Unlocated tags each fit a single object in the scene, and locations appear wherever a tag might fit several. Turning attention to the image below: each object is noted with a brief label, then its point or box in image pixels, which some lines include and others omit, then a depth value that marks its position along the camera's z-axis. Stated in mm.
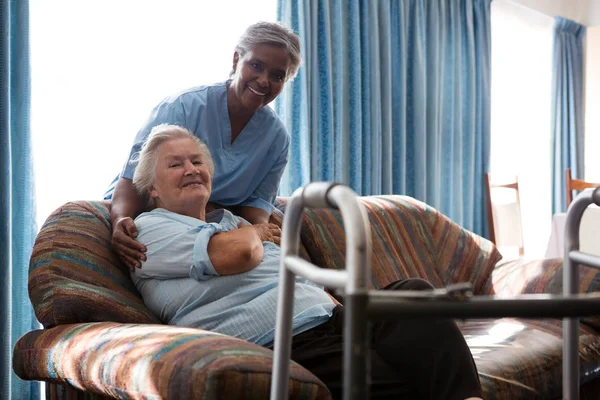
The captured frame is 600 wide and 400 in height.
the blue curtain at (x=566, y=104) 5696
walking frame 760
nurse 2119
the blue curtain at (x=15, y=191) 2209
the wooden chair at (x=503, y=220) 4508
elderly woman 1462
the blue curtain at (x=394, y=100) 3367
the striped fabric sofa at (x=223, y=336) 1221
